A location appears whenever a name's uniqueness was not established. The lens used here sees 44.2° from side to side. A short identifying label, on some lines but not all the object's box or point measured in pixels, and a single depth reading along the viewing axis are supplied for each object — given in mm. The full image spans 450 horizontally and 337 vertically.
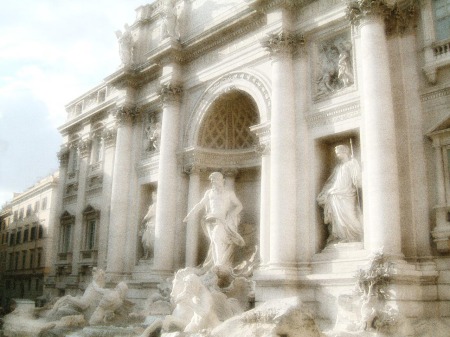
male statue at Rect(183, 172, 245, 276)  18094
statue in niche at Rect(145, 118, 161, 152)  22250
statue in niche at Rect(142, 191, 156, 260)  21391
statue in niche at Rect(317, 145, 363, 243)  14828
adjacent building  38938
